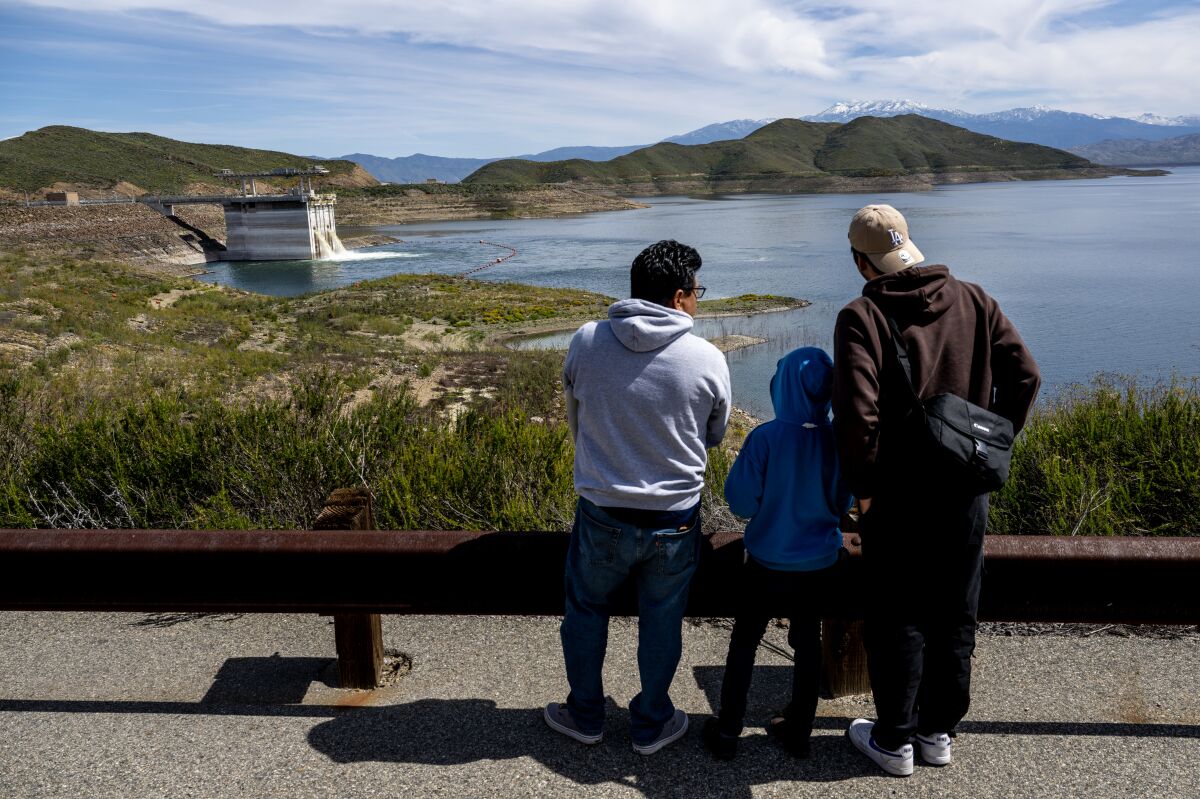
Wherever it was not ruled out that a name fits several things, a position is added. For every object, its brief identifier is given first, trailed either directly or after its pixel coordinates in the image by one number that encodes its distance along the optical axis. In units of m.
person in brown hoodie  2.71
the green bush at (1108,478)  4.98
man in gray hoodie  2.82
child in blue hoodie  2.87
